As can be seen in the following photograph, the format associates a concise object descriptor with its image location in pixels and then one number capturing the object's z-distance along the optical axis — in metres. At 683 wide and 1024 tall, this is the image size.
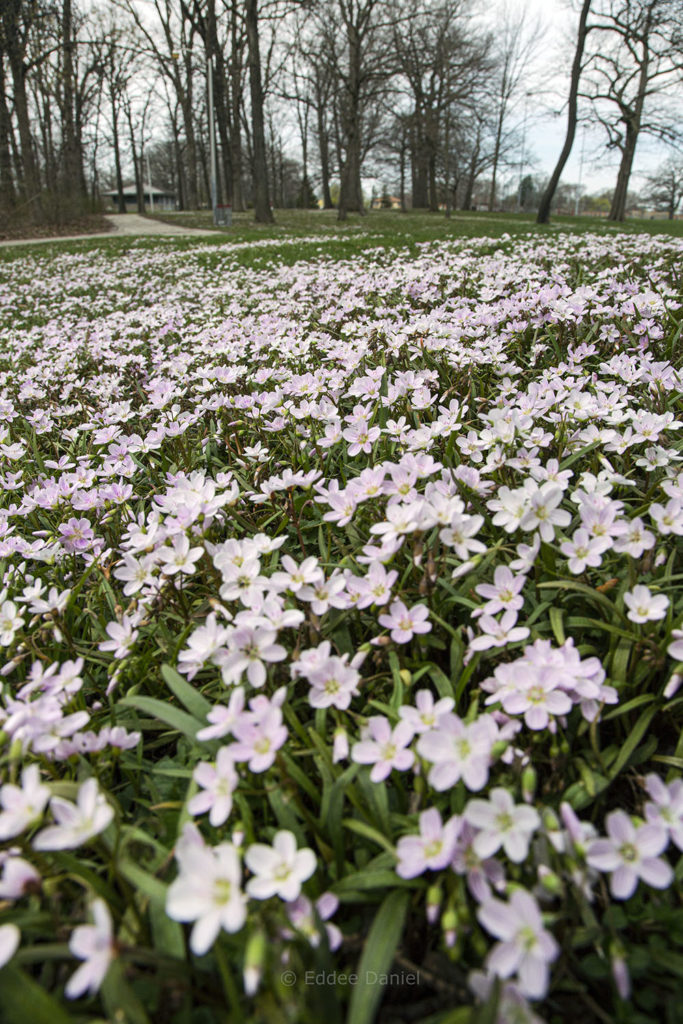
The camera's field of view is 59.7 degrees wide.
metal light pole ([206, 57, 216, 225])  20.83
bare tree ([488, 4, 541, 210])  34.56
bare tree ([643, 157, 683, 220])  55.09
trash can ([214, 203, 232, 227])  21.67
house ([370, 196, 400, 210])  55.91
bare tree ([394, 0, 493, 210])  21.61
